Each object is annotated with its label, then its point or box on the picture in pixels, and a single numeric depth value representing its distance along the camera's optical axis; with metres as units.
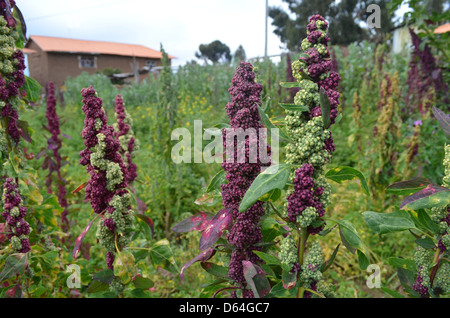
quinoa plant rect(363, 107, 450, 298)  1.04
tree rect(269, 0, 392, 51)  20.48
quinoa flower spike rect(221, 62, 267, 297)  1.07
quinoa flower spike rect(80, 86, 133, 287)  1.42
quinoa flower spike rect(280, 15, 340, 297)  0.95
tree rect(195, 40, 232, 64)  42.16
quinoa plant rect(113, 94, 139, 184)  2.26
